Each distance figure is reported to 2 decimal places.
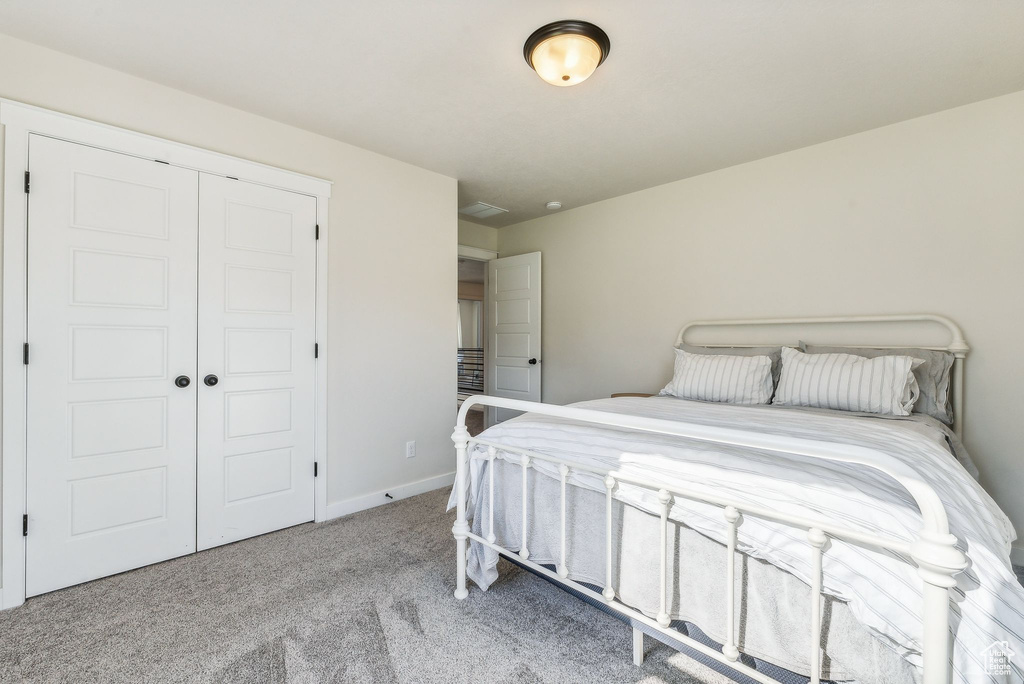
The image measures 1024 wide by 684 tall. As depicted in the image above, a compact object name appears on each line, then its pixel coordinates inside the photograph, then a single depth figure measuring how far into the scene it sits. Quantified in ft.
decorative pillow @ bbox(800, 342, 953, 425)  7.43
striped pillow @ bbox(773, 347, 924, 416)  7.23
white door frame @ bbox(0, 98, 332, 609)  6.15
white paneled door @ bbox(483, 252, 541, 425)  14.42
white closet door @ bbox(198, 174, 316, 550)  7.86
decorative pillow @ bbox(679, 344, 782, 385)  9.07
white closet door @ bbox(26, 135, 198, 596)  6.43
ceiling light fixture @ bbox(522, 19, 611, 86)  5.77
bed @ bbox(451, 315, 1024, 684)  2.93
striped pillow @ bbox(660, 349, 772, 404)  8.57
